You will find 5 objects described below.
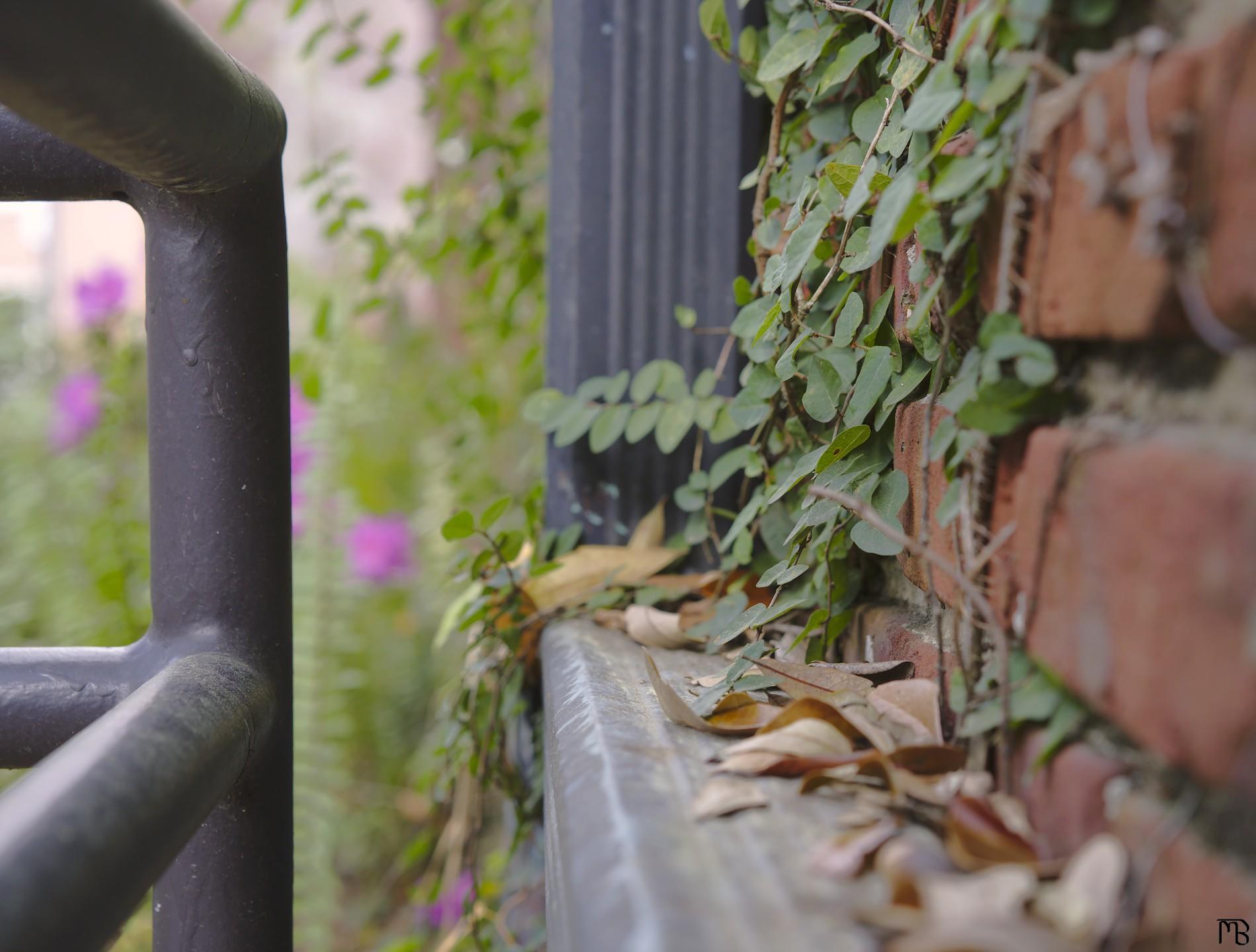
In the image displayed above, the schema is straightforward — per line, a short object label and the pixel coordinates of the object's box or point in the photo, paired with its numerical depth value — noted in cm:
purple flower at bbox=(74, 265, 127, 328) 227
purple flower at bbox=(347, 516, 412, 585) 282
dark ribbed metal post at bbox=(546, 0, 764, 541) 111
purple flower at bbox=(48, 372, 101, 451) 253
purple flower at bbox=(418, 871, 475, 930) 181
